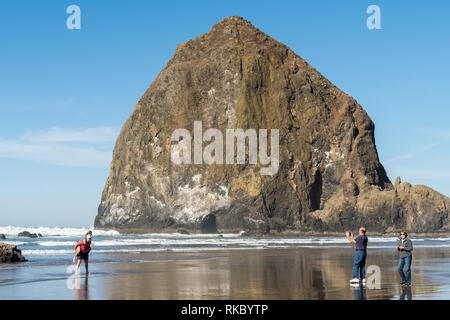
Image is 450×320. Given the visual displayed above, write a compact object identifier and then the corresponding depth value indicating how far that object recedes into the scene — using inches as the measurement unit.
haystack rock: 4128.9
